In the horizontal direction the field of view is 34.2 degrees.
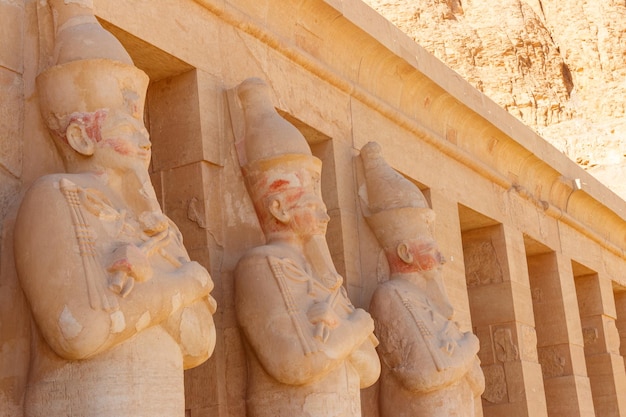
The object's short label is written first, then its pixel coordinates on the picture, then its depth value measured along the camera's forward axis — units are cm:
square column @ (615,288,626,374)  1241
